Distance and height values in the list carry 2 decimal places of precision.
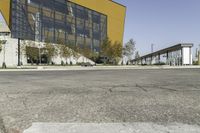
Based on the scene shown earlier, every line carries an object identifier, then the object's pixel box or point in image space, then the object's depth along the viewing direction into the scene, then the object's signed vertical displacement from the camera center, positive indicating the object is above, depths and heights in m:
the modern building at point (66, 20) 39.71 +14.39
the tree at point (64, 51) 42.11 +3.89
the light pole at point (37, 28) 42.14 +10.37
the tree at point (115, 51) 47.54 +4.40
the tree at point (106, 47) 47.52 +5.68
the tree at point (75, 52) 44.23 +3.85
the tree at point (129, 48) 48.74 +5.44
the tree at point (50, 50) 39.66 +3.93
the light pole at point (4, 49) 33.86 +3.65
